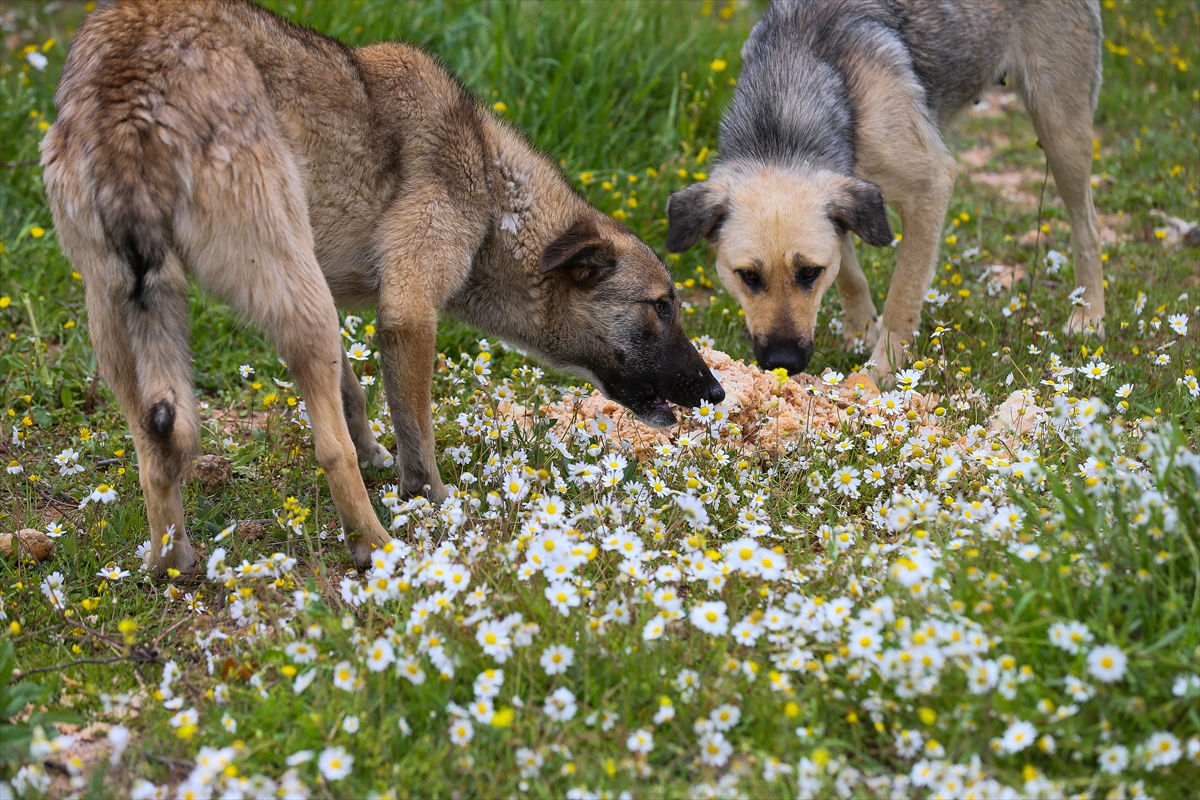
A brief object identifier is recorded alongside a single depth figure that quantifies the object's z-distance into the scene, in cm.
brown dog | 637
